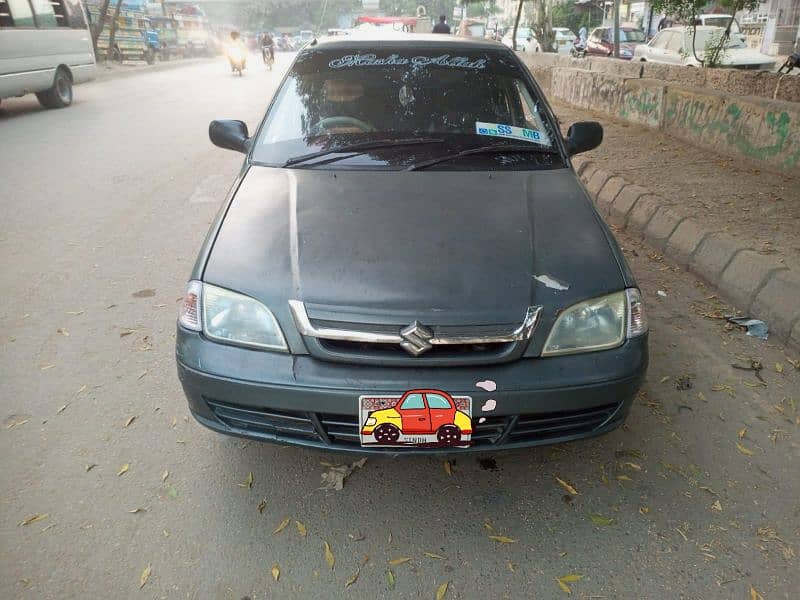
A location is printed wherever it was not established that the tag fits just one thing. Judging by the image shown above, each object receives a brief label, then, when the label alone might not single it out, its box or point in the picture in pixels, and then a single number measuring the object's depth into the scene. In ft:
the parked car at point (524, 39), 84.48
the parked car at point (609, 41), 71.00
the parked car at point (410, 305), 6.28
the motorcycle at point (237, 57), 71.92
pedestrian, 58.37
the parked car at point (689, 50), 43.80
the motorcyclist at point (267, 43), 91.56
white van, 34.94
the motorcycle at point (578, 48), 80.63
